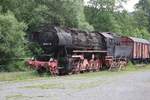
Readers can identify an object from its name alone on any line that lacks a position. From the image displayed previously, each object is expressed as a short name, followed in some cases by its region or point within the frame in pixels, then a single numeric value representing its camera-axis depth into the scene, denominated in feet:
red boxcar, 98.79
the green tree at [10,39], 64.75
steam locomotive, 64.35
